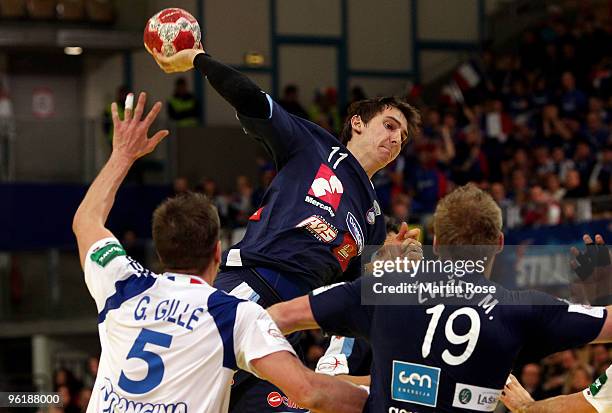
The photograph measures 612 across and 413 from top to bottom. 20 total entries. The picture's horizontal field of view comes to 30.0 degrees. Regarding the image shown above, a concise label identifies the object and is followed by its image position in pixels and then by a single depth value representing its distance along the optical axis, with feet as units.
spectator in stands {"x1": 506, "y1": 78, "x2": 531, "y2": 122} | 74.59
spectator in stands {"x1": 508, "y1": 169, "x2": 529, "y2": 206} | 58.00
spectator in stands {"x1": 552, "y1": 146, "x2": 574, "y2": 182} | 61.36
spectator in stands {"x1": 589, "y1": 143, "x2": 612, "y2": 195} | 56.34
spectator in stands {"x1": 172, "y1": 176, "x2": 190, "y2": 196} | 69.05
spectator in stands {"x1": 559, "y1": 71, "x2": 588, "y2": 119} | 69.21
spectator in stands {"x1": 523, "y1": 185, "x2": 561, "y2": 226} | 52.39
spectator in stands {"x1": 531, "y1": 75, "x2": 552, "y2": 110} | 73.08
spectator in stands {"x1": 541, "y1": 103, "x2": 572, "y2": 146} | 66.55
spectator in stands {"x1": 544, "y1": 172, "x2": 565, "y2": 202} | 57.16
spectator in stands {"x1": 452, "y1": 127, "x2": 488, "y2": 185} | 66.94
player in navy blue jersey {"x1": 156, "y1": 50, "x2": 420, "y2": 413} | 20.15
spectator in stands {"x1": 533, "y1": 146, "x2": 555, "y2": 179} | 62.44
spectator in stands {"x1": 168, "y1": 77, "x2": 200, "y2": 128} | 78.80
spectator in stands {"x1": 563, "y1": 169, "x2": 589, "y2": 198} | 56.65
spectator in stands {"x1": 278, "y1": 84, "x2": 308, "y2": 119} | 78.74
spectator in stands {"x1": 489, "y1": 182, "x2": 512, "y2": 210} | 57.89
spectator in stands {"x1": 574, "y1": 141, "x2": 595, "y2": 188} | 58.44
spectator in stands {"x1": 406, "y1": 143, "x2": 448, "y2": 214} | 65.59
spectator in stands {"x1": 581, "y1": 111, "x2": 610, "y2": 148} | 63.82
